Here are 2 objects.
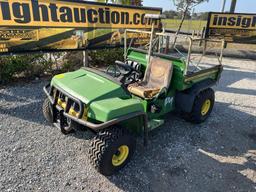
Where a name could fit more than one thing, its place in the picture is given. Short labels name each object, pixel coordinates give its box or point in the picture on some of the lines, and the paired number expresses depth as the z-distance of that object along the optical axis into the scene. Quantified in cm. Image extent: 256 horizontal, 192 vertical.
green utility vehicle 292
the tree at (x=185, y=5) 1323
